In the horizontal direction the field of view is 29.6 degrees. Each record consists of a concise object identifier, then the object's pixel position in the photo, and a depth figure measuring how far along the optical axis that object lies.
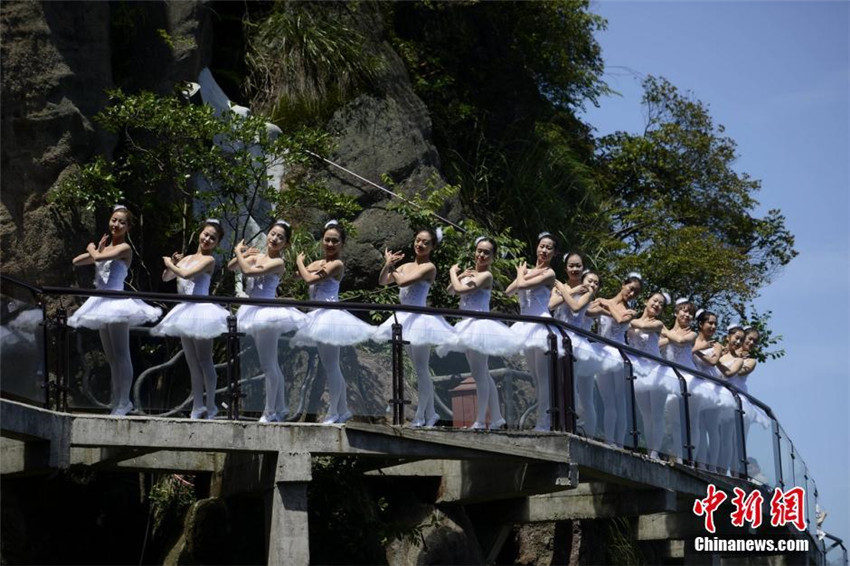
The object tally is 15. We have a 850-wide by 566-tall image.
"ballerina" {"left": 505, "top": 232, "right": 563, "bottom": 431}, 16.72
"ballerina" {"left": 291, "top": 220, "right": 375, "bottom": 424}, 16.00
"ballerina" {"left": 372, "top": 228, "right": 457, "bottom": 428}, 16.23
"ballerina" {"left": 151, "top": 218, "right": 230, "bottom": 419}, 15.89
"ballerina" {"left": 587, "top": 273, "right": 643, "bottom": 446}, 17.58
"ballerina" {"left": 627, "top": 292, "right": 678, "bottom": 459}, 18.36
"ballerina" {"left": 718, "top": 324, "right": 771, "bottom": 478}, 20.52
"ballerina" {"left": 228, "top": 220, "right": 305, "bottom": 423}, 15.92
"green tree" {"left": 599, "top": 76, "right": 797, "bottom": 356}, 29.11
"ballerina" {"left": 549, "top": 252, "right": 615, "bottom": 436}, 17.12
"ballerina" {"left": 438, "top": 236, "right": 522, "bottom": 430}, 16.42
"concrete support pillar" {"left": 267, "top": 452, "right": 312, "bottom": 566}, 15.75
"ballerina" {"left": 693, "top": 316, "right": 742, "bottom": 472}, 19.94
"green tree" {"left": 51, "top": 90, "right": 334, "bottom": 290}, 20.94
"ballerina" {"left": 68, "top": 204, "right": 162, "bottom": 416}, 15.77
